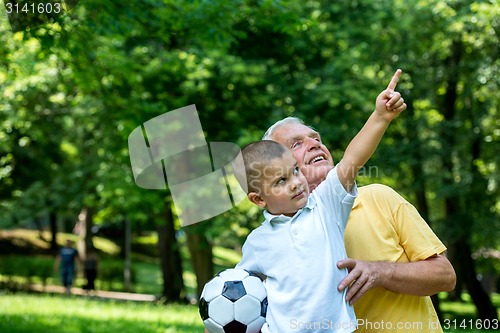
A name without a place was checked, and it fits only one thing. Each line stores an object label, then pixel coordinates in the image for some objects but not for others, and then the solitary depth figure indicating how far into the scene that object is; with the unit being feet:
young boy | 8.20
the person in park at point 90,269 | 80.07
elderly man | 8.72
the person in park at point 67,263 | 70.44
